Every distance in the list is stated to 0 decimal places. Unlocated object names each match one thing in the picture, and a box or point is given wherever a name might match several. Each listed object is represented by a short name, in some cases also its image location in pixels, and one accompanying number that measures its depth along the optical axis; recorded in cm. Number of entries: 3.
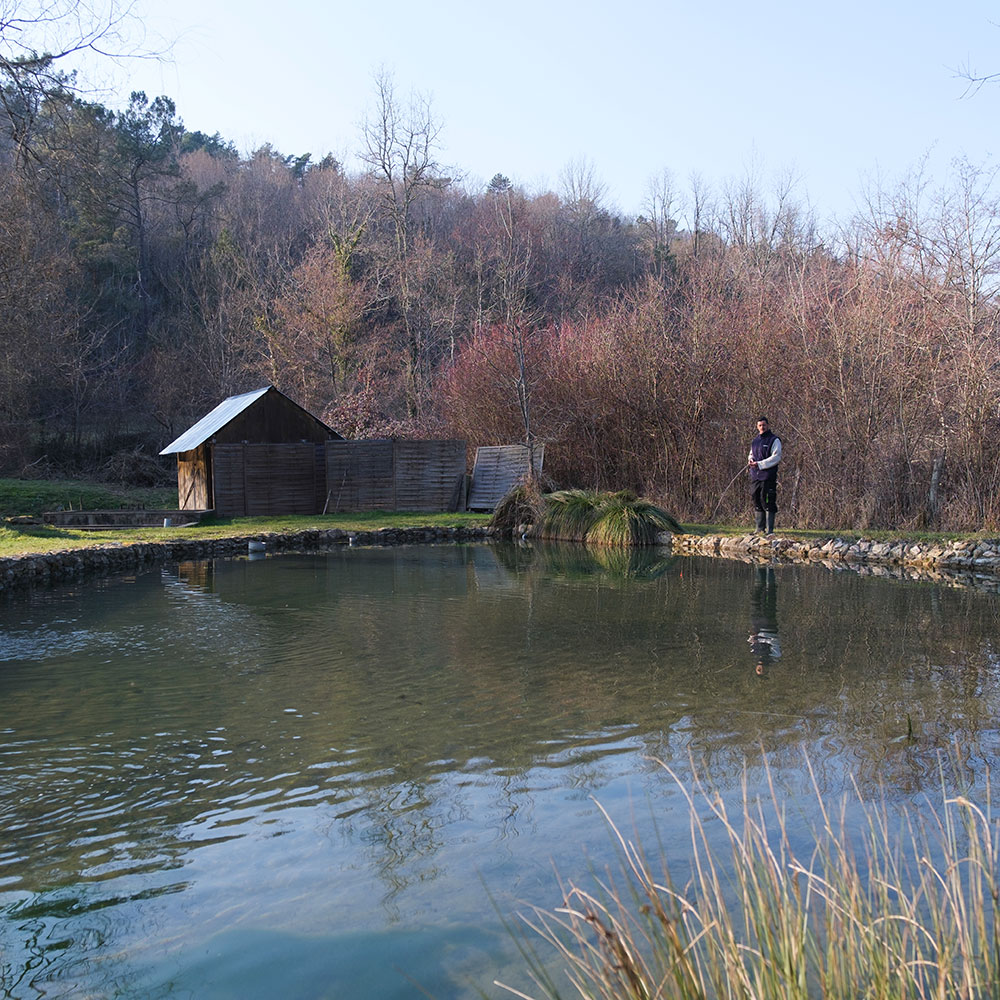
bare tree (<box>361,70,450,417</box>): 3025
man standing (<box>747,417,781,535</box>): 1320
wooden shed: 1950
